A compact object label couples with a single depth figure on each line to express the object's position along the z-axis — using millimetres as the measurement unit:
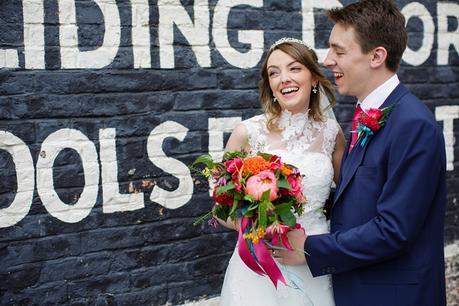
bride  2613
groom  2137
